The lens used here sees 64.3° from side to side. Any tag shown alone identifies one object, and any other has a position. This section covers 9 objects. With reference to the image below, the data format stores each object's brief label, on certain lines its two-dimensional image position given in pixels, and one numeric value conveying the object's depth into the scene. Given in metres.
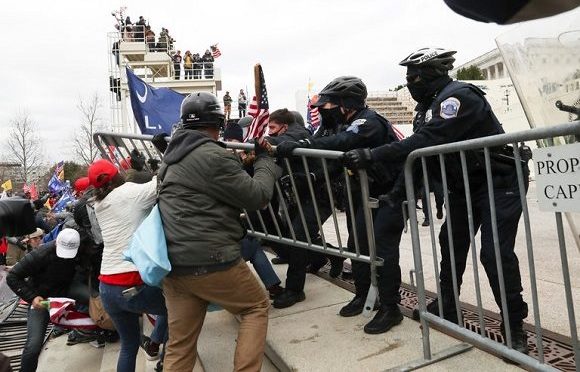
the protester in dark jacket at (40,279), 4.13
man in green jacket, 2.49
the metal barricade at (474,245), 1.91
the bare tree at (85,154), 34.88
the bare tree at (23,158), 39.44
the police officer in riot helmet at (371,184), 3.32
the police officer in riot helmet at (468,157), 2.69
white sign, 1.69
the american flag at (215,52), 30.97
